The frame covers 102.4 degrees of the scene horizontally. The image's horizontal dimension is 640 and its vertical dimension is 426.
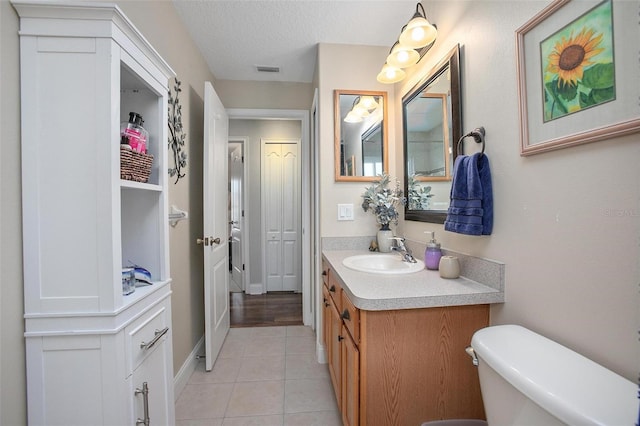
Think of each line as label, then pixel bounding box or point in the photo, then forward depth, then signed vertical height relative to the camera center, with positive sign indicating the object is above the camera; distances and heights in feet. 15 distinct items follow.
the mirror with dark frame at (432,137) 4.28 +1.42
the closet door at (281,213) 11.79 +0.05
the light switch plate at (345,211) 6.39 +0.05
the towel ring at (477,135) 3.65 +1.11
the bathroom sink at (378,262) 4.85 -0.97
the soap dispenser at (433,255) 4.34 -0.75
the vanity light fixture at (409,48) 4.20 +2.91
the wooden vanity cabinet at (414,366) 3.13 -1.92
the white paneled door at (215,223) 6.24 -0.22
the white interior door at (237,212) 11.89 +0.14
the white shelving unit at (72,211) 2.46 +0.06
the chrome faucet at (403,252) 4.82 -0.78
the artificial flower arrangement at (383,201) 6.01 +0.28
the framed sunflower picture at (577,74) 2.02 +1.25
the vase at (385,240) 5.96 -0.64
